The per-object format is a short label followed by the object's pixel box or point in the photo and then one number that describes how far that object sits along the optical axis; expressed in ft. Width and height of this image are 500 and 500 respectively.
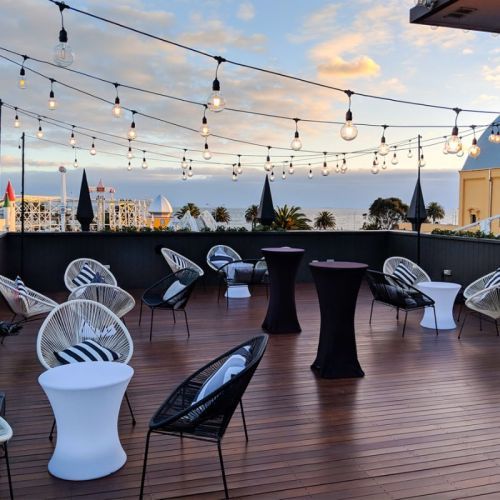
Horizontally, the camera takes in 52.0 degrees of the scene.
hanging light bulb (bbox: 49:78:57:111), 25.36
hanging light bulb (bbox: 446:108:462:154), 24.59
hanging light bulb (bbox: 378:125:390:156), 29.43
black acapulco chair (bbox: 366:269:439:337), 19.67
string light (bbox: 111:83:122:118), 24.00
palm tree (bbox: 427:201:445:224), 130.72
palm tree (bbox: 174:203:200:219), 85.47
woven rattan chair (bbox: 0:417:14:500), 7.46
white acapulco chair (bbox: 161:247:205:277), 25.77
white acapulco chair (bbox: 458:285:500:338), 18.56
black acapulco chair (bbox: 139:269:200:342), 19.07
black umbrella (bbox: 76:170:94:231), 30.96
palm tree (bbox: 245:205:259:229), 85.33
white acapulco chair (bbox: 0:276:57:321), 16.47
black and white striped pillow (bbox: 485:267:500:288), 19.98
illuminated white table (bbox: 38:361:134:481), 8.88
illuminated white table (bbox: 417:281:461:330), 20.31
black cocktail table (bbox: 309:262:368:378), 14.35
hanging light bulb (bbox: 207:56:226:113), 19.48
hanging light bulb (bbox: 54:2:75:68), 15.80
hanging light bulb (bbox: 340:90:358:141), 20.02
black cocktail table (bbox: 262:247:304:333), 19.48
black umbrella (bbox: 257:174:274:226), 34.45
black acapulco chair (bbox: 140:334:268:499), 8.11
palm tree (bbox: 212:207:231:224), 80.38
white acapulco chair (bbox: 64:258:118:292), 22.44
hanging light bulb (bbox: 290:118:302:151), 26.40
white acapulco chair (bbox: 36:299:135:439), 12.09
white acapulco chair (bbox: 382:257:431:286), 24.65
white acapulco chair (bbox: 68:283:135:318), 17.87
